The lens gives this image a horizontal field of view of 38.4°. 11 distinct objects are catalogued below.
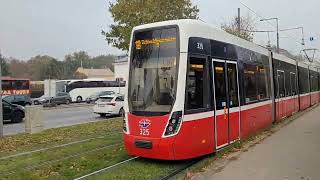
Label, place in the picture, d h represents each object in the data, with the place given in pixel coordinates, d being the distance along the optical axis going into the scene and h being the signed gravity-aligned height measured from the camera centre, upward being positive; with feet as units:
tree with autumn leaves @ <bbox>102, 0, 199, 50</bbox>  70.59 +12.30
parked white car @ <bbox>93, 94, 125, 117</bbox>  99.45 -3.10
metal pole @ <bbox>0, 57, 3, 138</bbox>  55.92 -4.07
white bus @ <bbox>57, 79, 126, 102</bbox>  215.31 +2.41
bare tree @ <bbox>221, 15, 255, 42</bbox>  122.74 +17.58
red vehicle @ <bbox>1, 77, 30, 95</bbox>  154.92 +2.56
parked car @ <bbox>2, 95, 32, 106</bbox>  138.72 -1.74
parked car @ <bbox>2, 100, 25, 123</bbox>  91.45 -3.79
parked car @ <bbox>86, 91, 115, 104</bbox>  201.52 -2.66
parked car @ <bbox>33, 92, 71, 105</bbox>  181.57 -2.71
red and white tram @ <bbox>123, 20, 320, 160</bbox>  32.60 -0.10
